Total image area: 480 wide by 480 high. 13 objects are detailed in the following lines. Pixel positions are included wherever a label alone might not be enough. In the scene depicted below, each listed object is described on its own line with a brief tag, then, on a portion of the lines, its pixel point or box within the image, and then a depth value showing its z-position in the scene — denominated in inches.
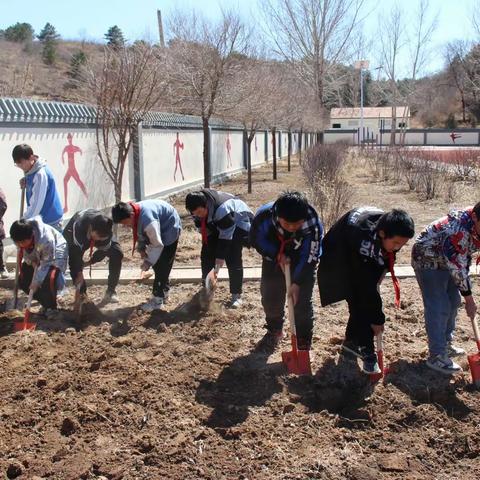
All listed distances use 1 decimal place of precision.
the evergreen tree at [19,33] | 1961.1
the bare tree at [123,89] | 310.8
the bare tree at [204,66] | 386.0
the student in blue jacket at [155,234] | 183.0
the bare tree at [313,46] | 1007.0
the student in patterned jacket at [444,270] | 141.8
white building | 2388.0
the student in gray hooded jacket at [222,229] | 189.3
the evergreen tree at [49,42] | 1749.5
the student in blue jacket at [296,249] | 147.1
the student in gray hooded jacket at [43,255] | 180.2
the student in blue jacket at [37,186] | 204.0
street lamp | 1449.6
